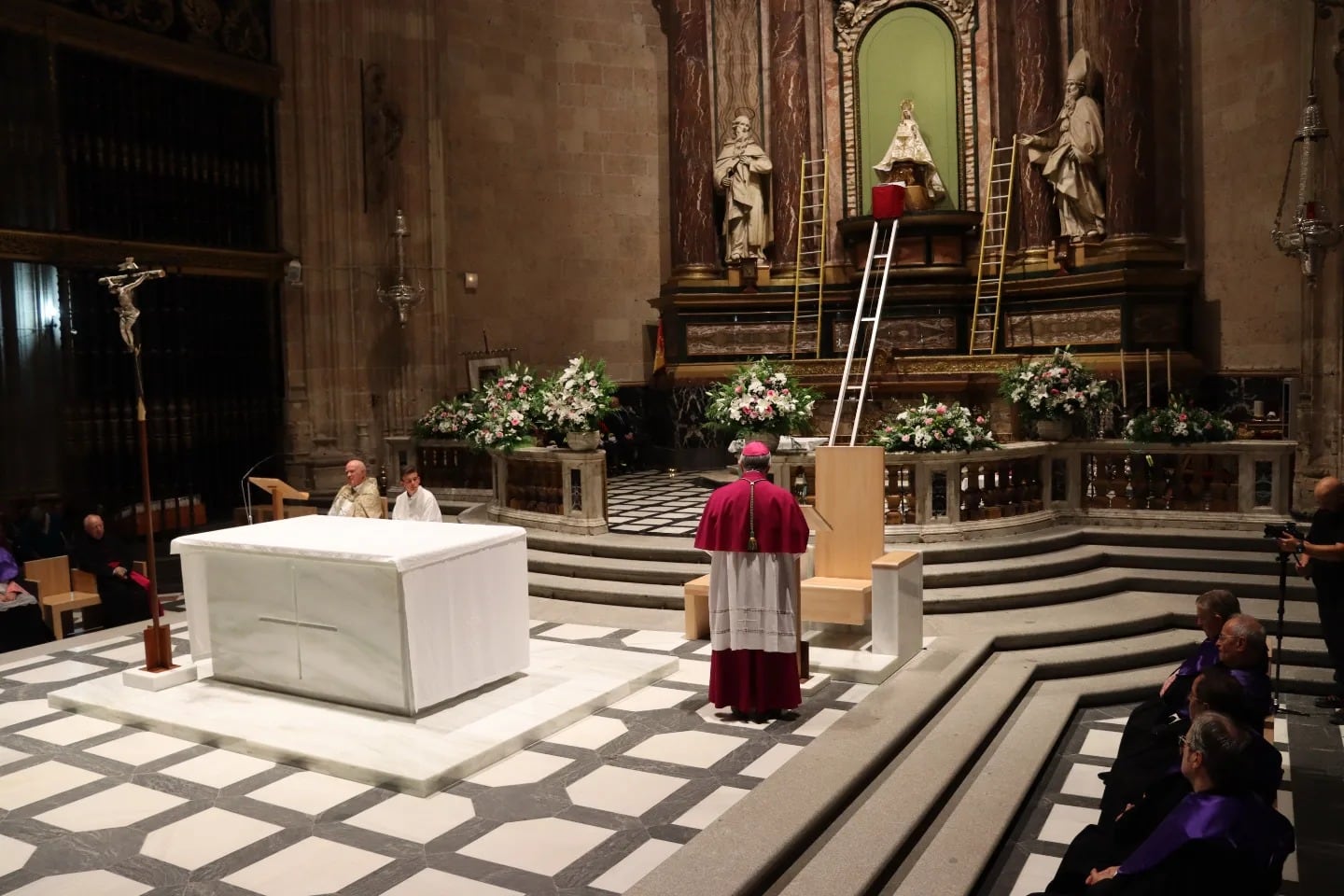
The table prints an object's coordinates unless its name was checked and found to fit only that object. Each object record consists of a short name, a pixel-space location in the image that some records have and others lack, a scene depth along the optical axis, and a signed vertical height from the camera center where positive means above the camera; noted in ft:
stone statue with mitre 45.14 +9.02
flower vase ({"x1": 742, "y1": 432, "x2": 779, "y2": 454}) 35.22 -1.39
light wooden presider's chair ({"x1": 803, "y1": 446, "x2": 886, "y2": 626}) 25.31 -3.27
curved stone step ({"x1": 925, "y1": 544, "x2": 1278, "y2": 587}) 29.32 -4.82
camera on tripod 21.79 -3.00
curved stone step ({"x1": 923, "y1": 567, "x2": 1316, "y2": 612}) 28.17 -5.24
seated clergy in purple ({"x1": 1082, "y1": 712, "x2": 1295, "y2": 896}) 10.84 -4.45
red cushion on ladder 40.73 +6.88
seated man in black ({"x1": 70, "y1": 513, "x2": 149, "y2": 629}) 30.83 -4.31
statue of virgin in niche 49.67 +9.91
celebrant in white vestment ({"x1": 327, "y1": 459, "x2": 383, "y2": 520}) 28.35 -2.33
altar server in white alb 27.73 -2.47
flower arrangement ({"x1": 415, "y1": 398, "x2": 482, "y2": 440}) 40.96 -0.61
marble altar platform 18.94 -5.85
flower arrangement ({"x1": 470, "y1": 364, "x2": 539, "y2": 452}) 37.45 -0.43
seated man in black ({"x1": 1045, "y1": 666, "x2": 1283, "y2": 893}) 13.01 -5.30
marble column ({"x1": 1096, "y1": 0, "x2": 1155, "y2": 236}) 43.88 +10.69
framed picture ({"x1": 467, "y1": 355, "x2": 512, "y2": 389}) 53.67 +1.73
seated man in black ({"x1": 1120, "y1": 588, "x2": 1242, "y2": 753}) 17.02 -4.65
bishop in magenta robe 21.03 -3.66
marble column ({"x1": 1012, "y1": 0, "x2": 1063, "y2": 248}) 47.47 +12.66
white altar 20.83 -3.91
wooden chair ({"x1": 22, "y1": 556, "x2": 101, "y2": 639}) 30.25 -4.80
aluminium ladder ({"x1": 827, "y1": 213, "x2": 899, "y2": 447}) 47.14 +4.62
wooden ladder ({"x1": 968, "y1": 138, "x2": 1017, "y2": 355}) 48.78 +6.28
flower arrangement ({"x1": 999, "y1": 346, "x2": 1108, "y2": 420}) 34.12 -0.14
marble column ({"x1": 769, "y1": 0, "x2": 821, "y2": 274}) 52.42 +13.08
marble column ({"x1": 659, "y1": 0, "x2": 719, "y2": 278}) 52.31 +11.90
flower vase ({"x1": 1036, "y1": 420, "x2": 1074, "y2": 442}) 34.53 -1.38
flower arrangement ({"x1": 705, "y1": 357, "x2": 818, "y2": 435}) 34.83 -0.28
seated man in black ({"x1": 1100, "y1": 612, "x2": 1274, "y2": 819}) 15.46 -5.04
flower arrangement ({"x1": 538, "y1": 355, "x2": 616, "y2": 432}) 35.09 +0.03
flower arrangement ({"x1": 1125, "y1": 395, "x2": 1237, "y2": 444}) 32.73 -1.29
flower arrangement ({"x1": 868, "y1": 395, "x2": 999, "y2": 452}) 31.58 -1.19
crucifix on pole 23.88 -2.46
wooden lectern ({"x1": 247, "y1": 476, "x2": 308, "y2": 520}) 33.86 -2.51
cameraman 22.40 -3.71
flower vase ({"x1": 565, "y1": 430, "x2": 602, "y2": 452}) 35.37 -1.28
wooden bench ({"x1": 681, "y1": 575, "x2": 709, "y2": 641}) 26.40 -4.96
